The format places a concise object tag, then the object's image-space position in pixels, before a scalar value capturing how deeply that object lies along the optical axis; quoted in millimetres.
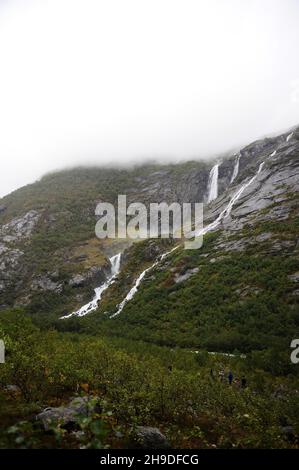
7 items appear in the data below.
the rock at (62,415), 11703
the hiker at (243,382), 24059
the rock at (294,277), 44344
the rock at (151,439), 11592
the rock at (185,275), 57197
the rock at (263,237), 57138
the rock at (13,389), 15195
